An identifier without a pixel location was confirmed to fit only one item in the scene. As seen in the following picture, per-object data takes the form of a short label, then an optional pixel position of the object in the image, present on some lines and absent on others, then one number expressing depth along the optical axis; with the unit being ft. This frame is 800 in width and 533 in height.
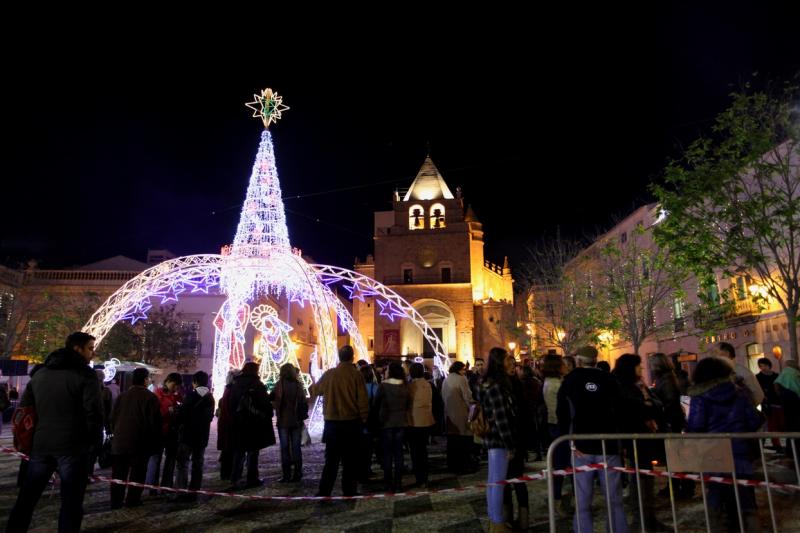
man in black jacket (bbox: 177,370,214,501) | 24.08
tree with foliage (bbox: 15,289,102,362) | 89.10
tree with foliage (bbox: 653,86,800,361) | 41.50
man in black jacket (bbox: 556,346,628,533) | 15.25
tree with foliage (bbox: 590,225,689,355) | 71.10
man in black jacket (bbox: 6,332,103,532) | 15.70
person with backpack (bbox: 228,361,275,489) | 25.70
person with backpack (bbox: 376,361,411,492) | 25.05
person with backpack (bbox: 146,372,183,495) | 24.45
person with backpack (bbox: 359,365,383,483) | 27.35
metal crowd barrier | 13.14
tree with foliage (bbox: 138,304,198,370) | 96.58
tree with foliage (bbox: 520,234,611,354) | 84.55
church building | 148.66
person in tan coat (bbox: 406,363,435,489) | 25.90
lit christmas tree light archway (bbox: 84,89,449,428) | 50.34
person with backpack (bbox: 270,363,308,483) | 27.58
